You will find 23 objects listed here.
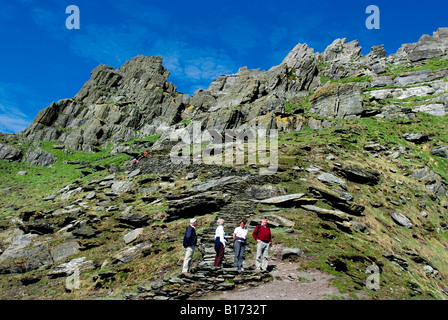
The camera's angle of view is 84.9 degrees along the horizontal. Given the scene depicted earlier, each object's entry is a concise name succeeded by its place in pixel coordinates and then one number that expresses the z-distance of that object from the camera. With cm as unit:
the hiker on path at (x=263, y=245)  1129
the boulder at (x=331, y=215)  1833
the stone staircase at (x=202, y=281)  937
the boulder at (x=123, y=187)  3120
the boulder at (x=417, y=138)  3884
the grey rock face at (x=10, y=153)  6019
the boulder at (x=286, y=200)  1986
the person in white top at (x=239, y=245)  1127
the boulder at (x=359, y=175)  2811
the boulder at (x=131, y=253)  1473
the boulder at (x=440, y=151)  3566
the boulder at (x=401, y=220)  2255
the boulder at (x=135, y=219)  2075
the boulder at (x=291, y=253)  1269
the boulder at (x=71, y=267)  1430
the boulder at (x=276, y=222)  1656
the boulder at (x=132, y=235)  1775
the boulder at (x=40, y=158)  6016
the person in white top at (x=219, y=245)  1148
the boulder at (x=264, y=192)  2197
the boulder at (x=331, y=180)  2636
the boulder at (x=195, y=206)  2014
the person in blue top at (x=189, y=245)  1107
